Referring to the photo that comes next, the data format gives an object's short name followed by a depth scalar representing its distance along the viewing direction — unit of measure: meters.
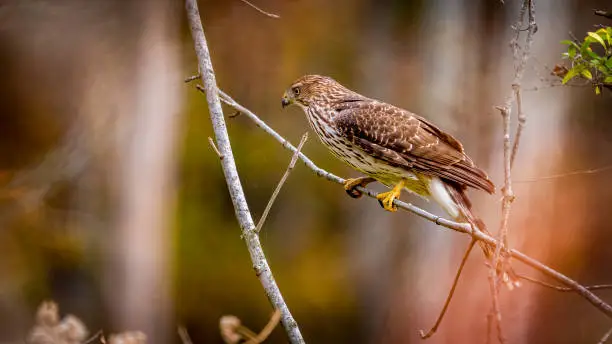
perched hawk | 10.34
